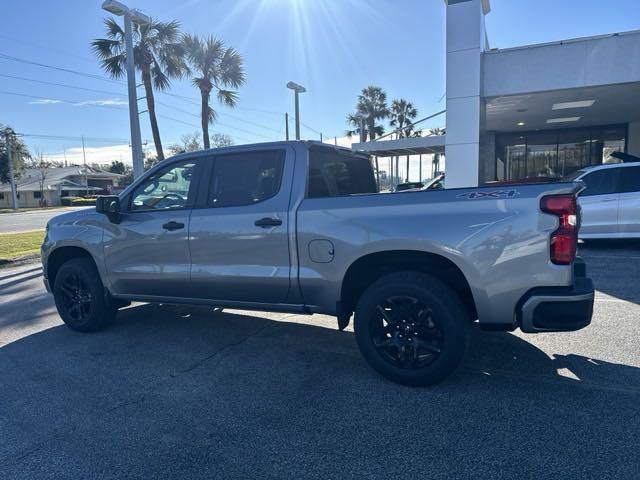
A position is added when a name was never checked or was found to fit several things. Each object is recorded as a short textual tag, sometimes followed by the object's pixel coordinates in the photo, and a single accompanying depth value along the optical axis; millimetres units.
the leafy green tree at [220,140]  59656
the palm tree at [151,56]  17984
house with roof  61688
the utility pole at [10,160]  48438
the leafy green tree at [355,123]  44197
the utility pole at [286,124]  28127
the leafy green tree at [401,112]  48656
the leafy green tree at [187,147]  58281
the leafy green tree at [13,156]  51503
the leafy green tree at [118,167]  91750
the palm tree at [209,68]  20750
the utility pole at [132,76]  10938
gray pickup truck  3189
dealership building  10406
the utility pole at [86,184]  68312
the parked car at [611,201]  9000
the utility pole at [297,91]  16439
